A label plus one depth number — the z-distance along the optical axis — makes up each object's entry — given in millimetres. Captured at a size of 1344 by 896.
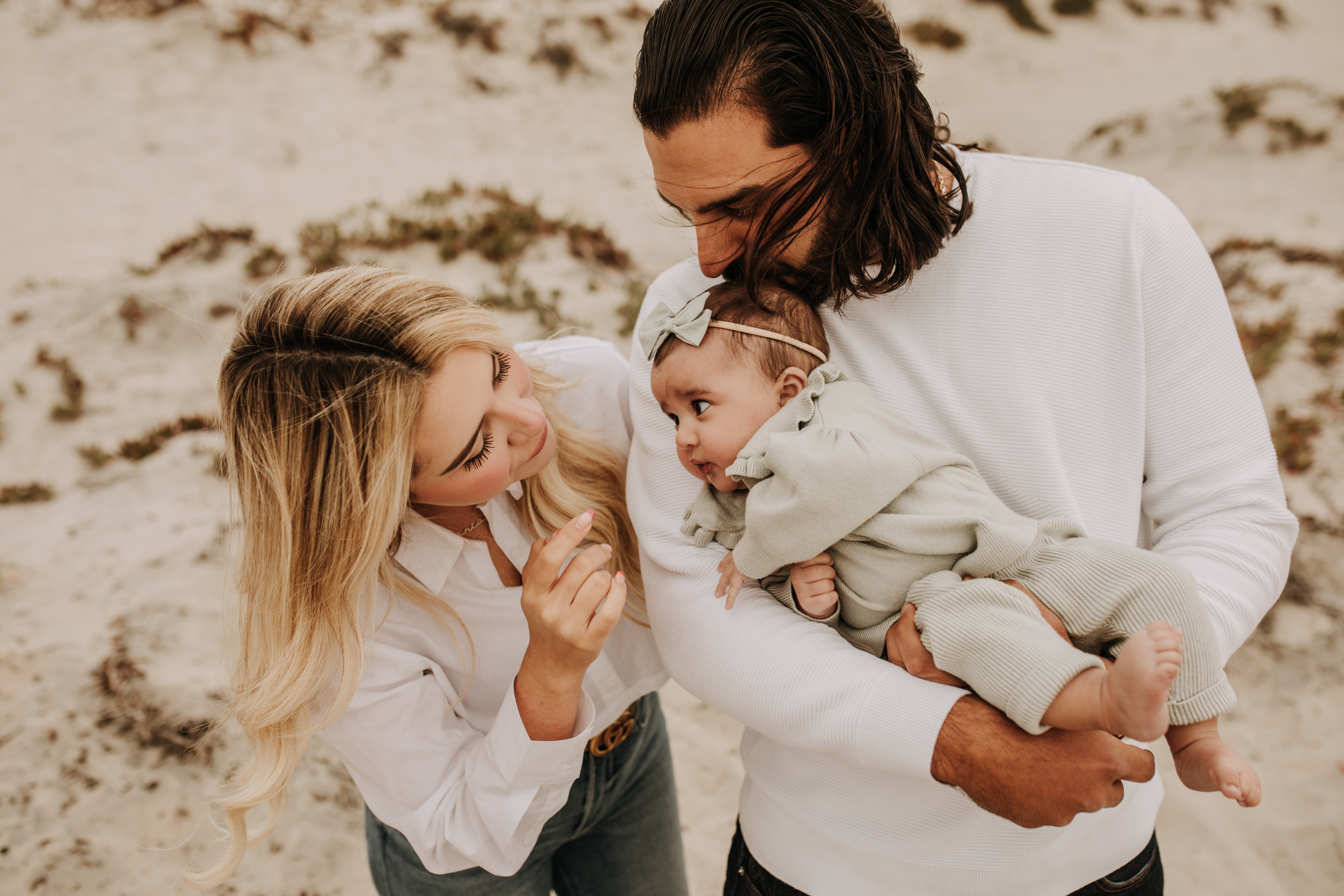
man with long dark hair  1611
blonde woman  1732
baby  1431
